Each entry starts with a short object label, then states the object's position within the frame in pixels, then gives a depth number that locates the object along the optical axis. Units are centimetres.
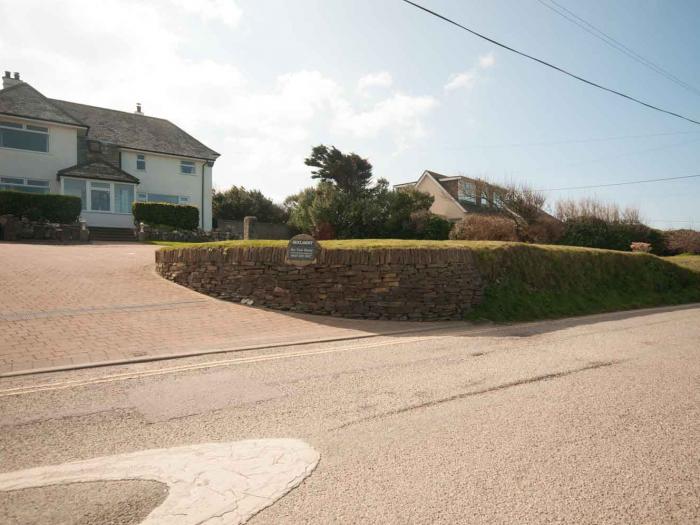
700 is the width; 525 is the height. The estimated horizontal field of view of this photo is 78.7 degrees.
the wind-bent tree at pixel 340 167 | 3825
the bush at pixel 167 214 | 2586
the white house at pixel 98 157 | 2600
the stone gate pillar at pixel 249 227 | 1701
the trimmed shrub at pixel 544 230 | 2534
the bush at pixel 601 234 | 2630
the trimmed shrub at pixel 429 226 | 2848
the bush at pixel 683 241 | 2670
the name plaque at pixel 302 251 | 1023
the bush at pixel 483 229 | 2159
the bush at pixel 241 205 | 4028
